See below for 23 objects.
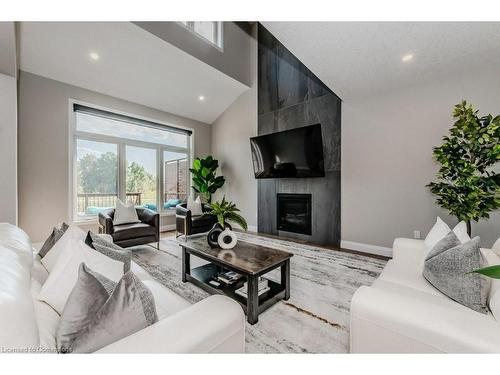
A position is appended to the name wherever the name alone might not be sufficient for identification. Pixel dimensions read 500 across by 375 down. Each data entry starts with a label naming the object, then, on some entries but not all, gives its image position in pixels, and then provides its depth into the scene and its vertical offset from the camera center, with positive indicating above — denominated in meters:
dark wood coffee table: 1.64 -0.71
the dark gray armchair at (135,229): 3.00 -0.65
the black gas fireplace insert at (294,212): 4.03 -0.54
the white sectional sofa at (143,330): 0.56 -0.47
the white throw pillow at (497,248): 1.32 -0.39
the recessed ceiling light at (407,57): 2.40 +1.46
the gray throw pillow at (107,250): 1.22 -0.38
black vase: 2.19 -0.52
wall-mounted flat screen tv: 3.62 +0.58
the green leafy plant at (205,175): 5.01 +0.23
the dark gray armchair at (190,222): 3.86 -0.70
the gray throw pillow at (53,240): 1.46 -0.39
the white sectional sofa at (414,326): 0.75 -0.54
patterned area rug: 1.44 -1.04
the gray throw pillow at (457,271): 1.09 -0.47
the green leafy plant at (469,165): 1.94 +0.21
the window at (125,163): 3.89 +0.46
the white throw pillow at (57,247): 1.26 -0.38
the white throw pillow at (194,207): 4.23 -0.45
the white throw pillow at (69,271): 0.94 -0.41
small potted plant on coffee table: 2.14 -0.46
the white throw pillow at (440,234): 1.43 -0.34
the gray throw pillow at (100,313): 0.67 -0.43
